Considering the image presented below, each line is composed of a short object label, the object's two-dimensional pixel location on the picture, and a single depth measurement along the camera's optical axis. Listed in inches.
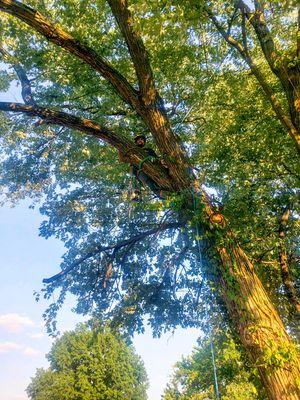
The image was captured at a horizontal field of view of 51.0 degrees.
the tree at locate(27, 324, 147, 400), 1443.2
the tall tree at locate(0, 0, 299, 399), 181.9
